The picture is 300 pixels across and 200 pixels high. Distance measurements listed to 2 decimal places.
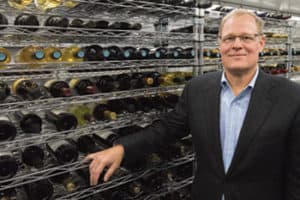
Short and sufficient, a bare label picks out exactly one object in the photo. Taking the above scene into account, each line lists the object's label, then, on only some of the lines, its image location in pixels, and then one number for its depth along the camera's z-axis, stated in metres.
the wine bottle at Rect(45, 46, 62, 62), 1.24
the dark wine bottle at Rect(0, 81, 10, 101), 1.09
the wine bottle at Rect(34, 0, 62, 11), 1.29
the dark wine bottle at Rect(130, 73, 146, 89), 1.48
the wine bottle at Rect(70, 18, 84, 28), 1.29
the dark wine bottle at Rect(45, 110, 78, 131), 1.25
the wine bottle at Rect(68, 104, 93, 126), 1.41
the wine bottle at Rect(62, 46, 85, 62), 1.31
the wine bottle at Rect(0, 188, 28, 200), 1.19
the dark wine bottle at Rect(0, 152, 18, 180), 1.09
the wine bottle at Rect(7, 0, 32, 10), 1.20
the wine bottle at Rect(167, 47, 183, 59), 1.63
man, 0.98
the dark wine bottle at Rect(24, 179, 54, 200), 1.20
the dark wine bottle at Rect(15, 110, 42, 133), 1.17
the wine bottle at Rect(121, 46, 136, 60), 1.42
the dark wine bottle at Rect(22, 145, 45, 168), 1.18
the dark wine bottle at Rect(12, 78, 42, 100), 1.18
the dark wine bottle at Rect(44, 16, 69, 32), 1.20
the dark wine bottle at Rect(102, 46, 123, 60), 1.36
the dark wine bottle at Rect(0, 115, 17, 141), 1.08
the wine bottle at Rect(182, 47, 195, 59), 1.68
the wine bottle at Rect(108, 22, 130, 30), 1.41
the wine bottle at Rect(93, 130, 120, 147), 1.39
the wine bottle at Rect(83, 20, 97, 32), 1.31
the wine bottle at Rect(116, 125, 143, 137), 1.52
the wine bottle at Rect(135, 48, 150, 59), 1.47
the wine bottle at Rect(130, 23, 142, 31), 1.47
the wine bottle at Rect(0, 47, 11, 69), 1.09
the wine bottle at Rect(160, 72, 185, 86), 1.65
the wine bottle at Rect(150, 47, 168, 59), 1.54
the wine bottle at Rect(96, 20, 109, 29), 1.36
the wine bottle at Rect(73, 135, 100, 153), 1.38
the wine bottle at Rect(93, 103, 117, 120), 1.41
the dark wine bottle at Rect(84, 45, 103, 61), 1.33
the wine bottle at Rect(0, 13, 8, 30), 1.08
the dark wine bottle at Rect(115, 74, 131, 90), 1.43
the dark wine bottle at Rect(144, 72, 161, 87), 1.51
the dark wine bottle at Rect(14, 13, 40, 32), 1.13
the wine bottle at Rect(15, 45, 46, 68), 1.19
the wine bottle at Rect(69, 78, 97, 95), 1.30
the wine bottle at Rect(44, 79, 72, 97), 1.22
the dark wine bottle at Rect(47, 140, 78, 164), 1.24
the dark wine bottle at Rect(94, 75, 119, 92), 1.39
